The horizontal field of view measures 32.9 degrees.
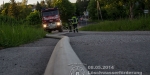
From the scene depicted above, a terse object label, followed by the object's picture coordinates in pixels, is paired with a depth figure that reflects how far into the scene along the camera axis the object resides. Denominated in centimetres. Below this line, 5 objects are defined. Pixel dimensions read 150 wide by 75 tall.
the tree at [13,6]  6759
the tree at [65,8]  8581
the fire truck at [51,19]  2988
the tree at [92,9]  9019
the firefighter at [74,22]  2361
